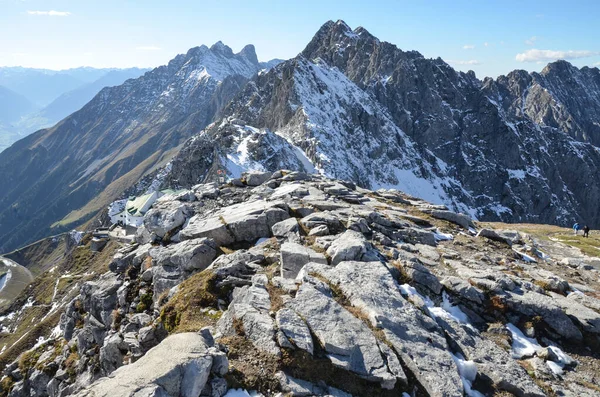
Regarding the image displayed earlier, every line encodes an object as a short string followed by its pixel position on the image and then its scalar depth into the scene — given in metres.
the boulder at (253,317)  12.45
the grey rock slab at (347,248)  18.34
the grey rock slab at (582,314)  16.70
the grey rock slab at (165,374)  9.61
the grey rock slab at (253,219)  23.88
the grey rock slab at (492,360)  12.94
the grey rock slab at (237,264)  18.11
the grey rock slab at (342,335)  11.74
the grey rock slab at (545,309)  16.58
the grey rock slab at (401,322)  12.23
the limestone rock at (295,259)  17.56
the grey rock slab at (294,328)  12.08
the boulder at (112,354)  17.97
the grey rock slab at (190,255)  21.67
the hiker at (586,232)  54.91
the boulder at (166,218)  27.77
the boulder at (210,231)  23.83
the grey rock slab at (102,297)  24.80
